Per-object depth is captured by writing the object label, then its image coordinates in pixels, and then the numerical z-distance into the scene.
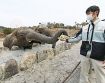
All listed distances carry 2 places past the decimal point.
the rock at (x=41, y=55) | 2.85
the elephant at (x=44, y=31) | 3.94
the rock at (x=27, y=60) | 2.51
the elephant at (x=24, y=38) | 3.33
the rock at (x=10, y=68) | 2.33
